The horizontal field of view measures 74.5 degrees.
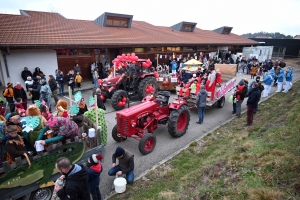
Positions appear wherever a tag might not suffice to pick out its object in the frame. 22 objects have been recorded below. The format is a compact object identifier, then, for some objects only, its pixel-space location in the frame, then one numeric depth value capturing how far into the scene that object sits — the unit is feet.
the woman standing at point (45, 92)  26.09
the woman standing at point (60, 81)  35.32
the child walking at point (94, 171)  10.43
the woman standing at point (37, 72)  35.18
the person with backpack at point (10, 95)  25.07
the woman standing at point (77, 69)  40.82
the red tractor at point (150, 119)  16.67
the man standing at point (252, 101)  21.26
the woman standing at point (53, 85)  28.94
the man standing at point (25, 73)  34.32
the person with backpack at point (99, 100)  21.86
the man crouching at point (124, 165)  12.23
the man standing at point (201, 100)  22.93
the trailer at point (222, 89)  26.32
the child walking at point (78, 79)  38.58
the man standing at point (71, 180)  7.99
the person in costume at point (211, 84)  25.20
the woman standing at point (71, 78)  35.06
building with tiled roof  34.73
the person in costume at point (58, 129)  11.94
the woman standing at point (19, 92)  24.98
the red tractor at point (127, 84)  27.50
